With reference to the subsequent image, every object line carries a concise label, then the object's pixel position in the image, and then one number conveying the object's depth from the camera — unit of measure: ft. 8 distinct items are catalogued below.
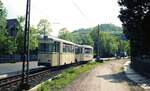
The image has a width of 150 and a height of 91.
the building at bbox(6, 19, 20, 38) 127.21
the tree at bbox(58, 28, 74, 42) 177.69
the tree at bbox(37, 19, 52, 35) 139.42
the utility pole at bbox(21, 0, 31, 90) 28.93
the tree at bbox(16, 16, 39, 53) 106.95
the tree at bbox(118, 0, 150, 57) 53.03
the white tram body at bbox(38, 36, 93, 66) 50.81
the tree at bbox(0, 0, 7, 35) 79.16
